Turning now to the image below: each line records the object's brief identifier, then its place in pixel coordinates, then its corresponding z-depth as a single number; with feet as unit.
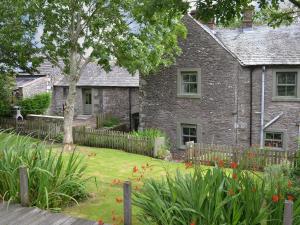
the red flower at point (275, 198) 18.28
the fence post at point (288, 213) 17.75
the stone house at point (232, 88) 70.90
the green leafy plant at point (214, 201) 19.60
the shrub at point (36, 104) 103.81
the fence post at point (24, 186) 25.30
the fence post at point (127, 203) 21.97
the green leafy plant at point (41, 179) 26.13
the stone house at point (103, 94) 104.12
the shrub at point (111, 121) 101.30
